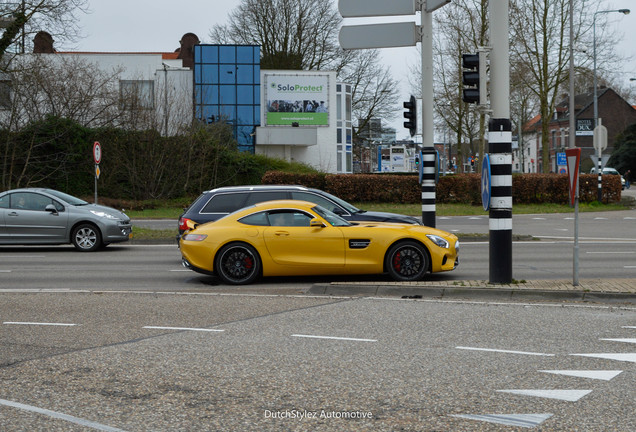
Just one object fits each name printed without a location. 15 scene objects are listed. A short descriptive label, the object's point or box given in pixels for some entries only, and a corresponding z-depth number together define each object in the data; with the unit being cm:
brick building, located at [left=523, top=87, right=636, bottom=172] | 9169
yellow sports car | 1274
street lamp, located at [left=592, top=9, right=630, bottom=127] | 4297
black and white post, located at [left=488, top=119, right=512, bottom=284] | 1144
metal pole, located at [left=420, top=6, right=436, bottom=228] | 1755
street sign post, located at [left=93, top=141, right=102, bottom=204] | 2538
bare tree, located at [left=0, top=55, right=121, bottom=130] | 3581
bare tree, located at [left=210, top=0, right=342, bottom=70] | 5784
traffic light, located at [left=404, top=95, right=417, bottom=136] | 1848
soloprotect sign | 5712
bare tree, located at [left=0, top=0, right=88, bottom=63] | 3312
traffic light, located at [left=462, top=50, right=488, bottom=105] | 1175
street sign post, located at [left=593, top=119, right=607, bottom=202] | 3084
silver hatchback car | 1923
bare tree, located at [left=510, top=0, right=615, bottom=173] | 4259
